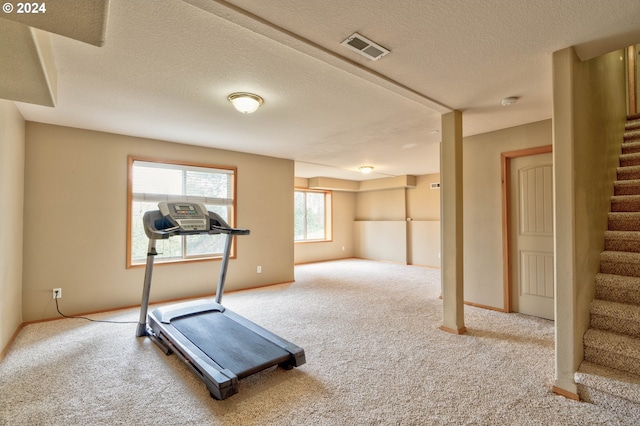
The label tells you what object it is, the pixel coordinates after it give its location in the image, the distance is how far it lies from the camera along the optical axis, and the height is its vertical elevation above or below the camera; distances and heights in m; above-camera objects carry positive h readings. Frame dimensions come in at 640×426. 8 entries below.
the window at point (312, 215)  8.04 +0.10
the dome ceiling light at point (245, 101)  2.67 +1.07
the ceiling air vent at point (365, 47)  1.85 +1.11
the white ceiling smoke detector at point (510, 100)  2.79 +1.10
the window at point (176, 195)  4.05 +0.35
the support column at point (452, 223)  3.04 -0.06
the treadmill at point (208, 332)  2.12 -1.03
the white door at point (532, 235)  3.46 -0.21
